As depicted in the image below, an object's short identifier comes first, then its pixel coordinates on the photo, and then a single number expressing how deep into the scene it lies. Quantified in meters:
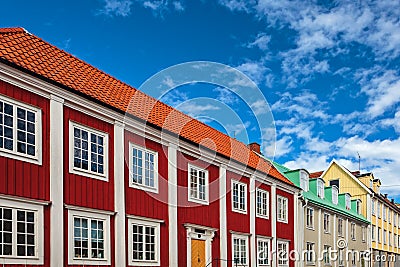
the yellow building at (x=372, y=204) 50.00
